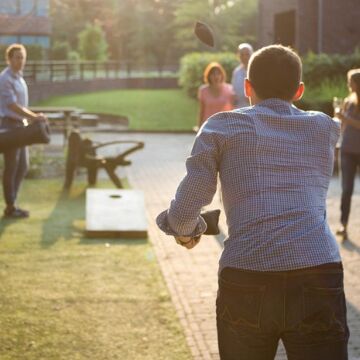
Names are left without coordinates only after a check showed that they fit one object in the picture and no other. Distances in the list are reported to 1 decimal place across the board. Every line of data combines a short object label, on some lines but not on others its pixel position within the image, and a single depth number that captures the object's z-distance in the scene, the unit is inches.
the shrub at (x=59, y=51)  2204.7
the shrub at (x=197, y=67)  1314.7
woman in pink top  474.0
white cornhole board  394.0
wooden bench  537.0
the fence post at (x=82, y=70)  1978.3
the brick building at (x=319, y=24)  1130.7
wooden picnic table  848.3
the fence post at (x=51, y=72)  1664.6
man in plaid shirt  117.1
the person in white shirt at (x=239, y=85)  475.8
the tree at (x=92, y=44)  2596.0
